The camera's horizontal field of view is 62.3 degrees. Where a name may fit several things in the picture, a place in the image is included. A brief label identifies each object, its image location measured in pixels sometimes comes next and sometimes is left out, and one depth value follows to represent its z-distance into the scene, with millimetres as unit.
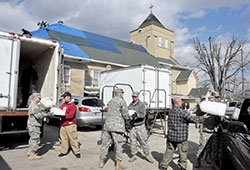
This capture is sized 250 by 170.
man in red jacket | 5578
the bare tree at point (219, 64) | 27766
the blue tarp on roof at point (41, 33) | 18292
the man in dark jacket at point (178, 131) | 4344
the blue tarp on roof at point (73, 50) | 16712
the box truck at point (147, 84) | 9570
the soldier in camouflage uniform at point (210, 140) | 4797
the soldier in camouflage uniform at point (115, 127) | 4770
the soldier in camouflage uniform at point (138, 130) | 5422
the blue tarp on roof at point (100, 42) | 22256
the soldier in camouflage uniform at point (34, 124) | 5301
